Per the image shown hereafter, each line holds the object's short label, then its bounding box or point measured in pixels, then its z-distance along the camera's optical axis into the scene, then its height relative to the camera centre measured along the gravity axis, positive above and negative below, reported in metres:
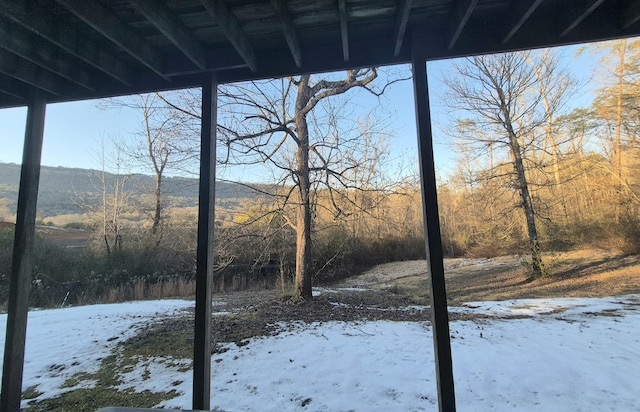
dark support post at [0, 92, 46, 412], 1.45 -0.04
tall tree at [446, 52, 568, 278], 6.33 +2.95
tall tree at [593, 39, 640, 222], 5.95 +2.95
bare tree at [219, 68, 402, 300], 5.16 +2.07
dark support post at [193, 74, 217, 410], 1.27 -0.01
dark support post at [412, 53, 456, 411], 1.12 +0.00
